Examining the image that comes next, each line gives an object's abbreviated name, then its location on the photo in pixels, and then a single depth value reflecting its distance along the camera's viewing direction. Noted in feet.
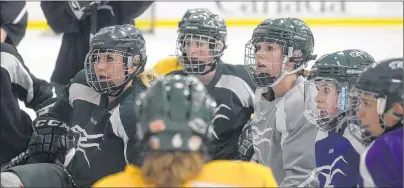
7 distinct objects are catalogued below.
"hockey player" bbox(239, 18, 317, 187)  14.62
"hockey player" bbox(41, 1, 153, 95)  22.27
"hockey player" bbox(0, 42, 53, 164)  19.23
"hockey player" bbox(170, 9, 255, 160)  17.43
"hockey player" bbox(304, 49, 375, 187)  12.85
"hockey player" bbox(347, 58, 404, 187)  11.31
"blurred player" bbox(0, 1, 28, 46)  20.50
